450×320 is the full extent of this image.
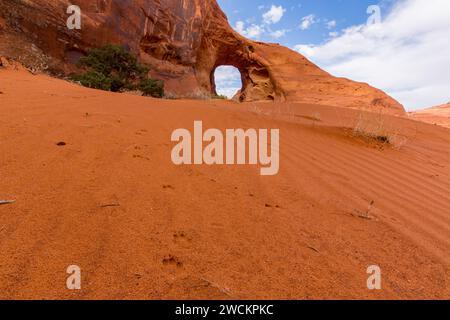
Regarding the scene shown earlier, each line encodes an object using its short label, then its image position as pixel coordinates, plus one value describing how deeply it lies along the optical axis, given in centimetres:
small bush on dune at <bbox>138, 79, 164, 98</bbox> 901
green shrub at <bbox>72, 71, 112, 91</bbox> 777
